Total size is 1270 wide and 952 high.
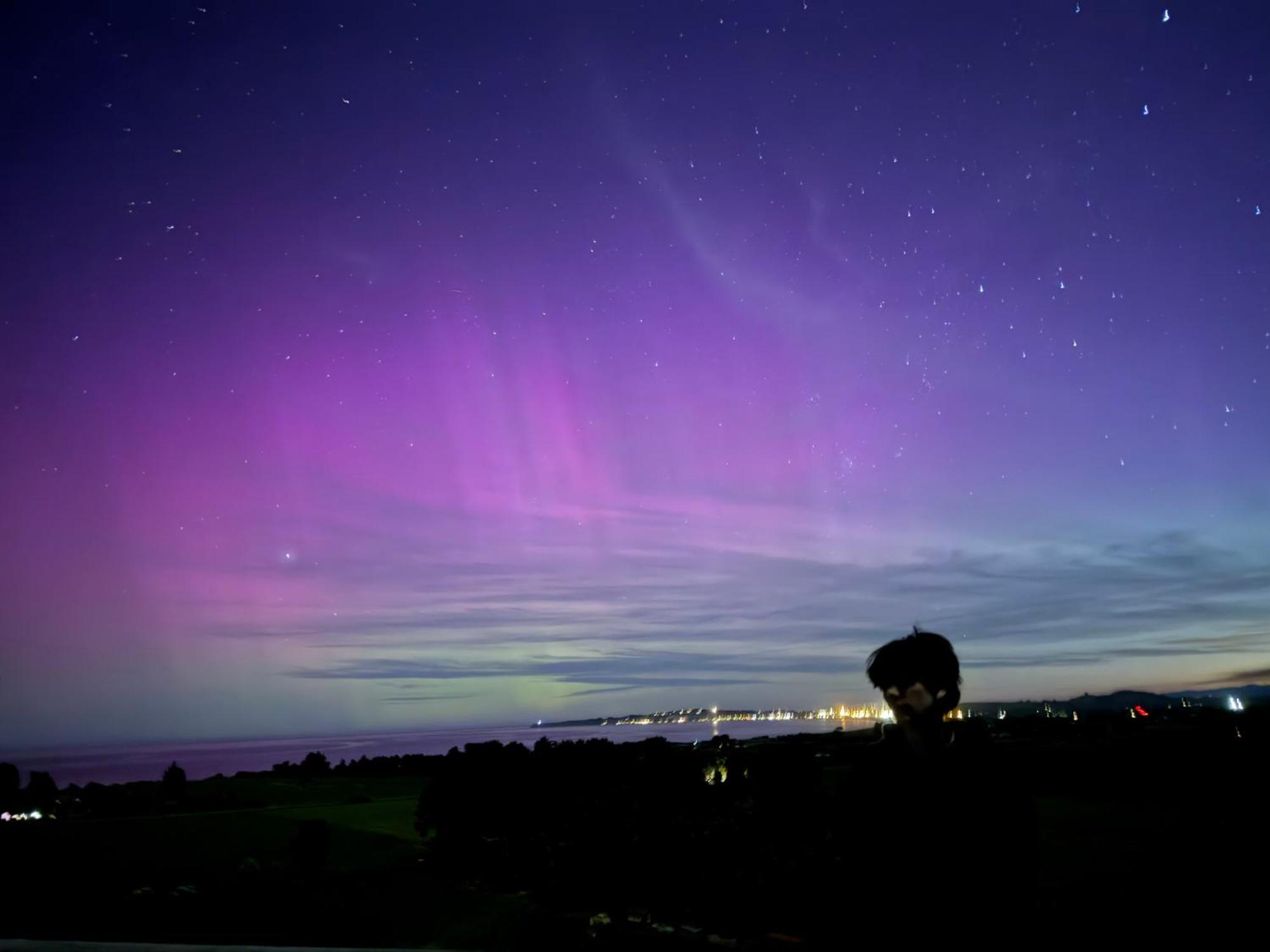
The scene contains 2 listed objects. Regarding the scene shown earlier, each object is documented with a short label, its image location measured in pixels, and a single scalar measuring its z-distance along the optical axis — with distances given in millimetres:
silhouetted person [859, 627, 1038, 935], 2164
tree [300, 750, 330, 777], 39594
